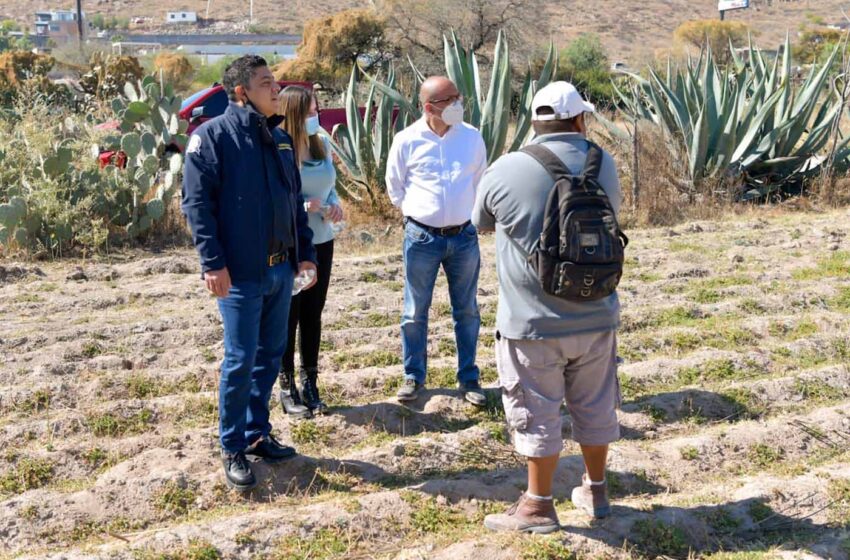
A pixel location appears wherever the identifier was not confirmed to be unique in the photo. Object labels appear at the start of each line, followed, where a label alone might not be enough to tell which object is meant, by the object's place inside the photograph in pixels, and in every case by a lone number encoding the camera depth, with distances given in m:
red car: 14.55
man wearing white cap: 3.78
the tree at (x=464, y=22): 25.77
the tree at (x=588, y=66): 23.05
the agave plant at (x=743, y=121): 11.19
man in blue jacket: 4.16
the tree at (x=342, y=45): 25.36
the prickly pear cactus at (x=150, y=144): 9.62
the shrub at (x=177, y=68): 25.28
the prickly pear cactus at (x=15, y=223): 8.73
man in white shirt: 5.22
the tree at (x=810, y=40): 34.72
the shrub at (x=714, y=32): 37.53
